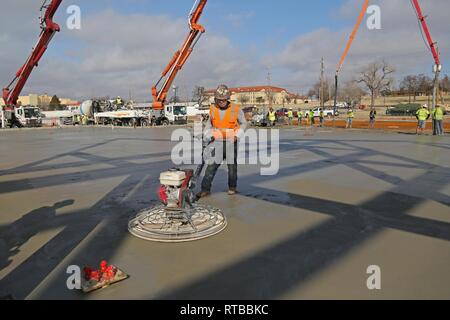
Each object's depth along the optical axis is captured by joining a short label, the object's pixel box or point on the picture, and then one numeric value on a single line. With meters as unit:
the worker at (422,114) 16.48
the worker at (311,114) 26.70
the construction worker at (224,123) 5.05
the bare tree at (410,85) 72.15
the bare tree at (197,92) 65.06
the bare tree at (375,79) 63.84
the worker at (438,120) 15.54
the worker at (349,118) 22.63
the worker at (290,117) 28.45
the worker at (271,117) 26.23
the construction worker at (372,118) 23.34
